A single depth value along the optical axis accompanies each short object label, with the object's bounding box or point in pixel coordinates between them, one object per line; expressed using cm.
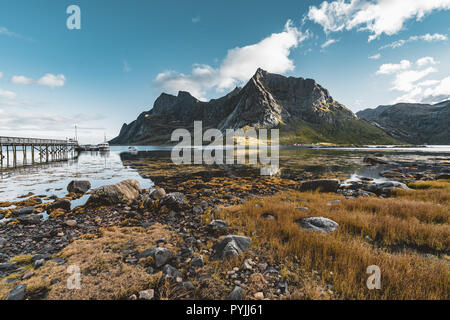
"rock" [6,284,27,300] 436
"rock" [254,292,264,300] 420
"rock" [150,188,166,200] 1363
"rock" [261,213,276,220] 916
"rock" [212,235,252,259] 592
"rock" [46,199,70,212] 1208
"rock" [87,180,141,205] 1302
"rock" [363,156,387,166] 4046
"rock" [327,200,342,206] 1166
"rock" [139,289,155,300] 426
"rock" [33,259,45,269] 592
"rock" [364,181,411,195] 1500
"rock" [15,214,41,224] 998
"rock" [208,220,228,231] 824
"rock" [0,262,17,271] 588
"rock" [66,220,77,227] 952
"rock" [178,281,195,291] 459
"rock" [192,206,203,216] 1106
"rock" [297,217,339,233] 753
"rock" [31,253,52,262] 641
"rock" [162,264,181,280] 507
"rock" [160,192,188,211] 1171
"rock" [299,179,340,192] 1630
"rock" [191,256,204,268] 563
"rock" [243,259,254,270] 526
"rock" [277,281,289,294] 431
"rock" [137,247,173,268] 570
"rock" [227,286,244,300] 419
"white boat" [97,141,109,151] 10605
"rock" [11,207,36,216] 1123
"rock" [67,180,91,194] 1674
